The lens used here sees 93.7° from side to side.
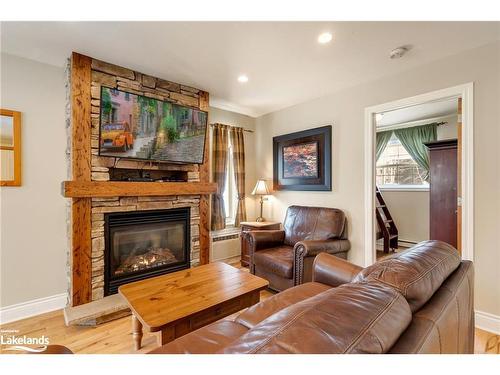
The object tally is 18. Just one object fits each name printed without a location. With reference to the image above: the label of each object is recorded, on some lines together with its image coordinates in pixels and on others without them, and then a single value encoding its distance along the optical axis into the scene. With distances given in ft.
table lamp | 12.35
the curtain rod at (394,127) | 14.68
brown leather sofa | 1.86
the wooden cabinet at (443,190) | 9.80
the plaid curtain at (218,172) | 11.57
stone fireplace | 7.15
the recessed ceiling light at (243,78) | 8.68
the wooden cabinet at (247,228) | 11.11
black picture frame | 10.30
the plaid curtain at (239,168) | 12.43
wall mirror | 6.82
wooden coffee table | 4.48
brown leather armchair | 7.67
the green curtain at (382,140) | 15.62
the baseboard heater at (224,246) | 11.55
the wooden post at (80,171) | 7.07
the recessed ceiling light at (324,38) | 6.18
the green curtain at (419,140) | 13.80
